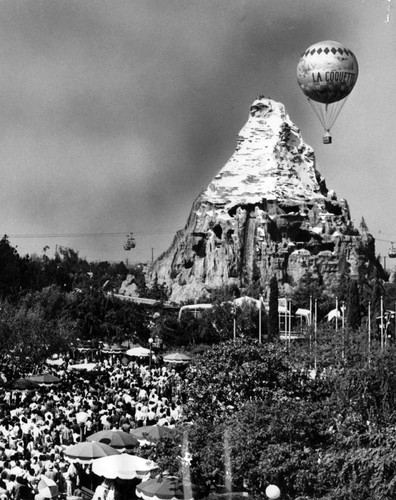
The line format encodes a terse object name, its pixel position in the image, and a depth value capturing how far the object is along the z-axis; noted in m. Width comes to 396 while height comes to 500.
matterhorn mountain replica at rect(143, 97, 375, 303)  145.88
